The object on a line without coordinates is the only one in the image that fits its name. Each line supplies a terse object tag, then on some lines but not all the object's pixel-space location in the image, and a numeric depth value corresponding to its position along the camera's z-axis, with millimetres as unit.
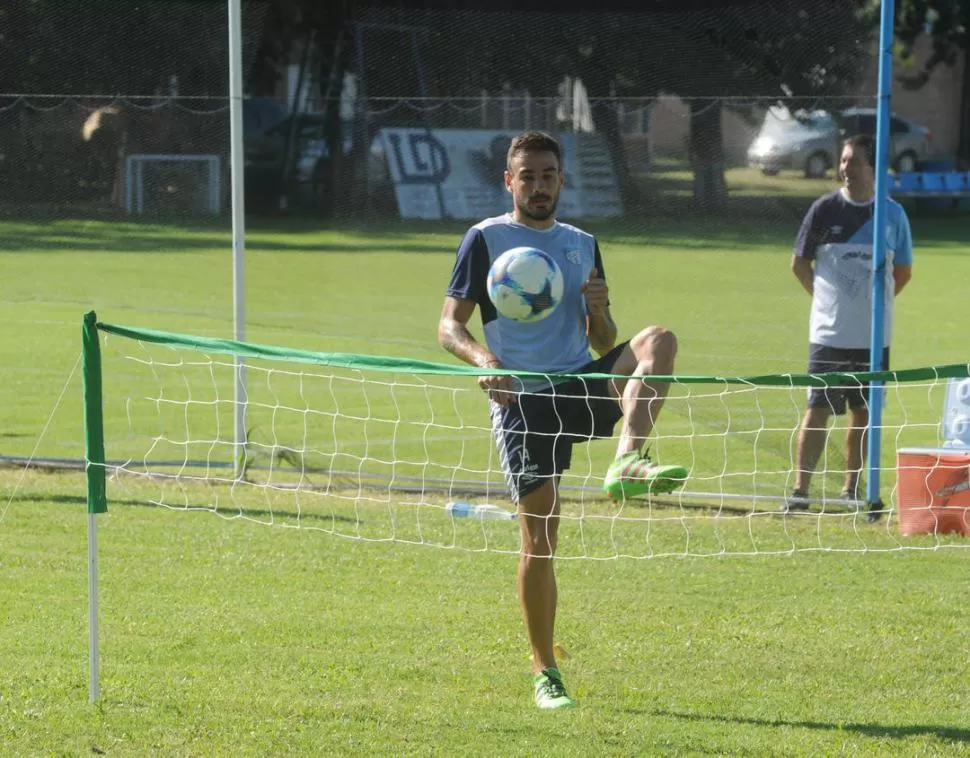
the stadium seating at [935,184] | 33812
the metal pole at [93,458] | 11484
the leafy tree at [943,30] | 37187
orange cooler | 18187
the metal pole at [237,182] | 20141
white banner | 21312
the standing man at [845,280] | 19219
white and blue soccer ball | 11594
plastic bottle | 18953
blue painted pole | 18641
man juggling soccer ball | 11734
